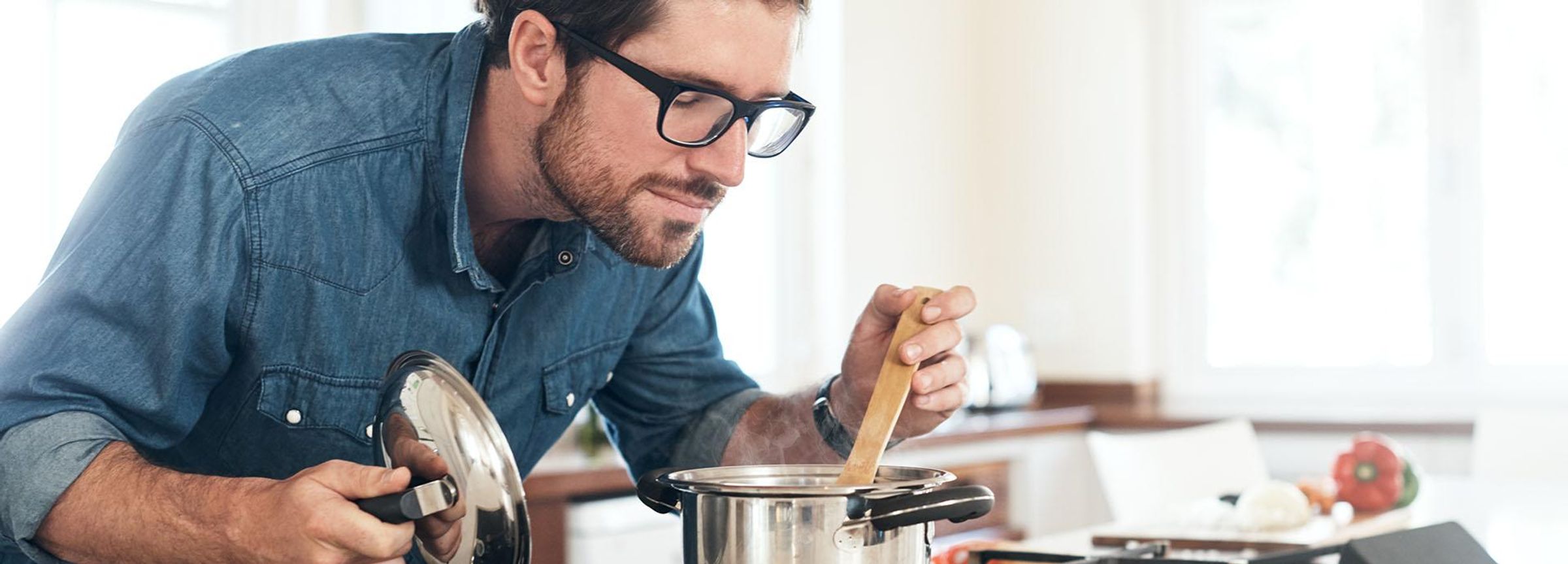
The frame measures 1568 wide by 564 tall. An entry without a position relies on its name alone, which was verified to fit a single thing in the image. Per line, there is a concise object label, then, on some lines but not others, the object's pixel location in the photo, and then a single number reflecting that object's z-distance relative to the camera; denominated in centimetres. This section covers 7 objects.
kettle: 437
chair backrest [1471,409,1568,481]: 298
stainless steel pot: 88
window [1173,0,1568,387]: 412
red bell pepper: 222
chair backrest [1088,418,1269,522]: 261
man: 104
